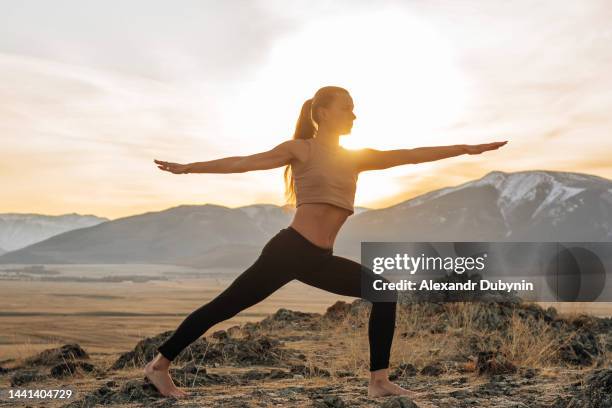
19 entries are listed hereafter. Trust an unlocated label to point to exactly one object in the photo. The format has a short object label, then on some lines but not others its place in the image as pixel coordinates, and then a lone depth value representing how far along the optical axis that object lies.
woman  4.81
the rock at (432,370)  6.50
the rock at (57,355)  9.11
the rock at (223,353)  8.08
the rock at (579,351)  8.15
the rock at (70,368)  7.87
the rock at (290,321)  12.86
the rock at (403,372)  6.35
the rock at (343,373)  6.75
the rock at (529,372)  6.01
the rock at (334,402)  4.73
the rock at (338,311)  13.28
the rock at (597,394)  4.33
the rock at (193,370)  6.53
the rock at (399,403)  4.43
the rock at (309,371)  6.76
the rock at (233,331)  11.50
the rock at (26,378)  7.73
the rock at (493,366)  6.15
